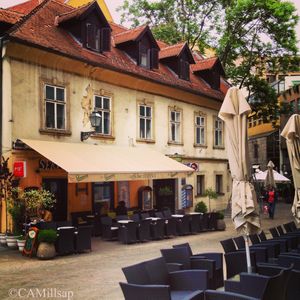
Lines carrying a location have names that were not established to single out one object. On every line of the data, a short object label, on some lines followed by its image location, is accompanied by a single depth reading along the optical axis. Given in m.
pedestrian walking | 17.32
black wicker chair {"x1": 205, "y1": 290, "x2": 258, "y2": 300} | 3.87
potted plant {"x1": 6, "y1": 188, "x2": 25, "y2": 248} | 10.40
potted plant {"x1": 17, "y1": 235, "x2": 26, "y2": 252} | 9.99
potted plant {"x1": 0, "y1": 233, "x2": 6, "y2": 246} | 10.61
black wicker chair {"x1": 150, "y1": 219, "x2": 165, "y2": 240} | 12.20
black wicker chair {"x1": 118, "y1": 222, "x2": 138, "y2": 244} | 11.49
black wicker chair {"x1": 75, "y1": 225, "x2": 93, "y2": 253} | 9.99
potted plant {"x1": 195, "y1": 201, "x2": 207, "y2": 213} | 15.17
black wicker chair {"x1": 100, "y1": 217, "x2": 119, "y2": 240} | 12.12
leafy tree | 22.14
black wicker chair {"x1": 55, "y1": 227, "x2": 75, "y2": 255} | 9.72
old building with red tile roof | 11.53
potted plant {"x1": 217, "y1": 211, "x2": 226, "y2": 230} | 14.11
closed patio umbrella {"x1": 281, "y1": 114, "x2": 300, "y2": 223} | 8.01
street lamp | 12.39
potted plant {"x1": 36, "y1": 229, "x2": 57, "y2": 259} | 9.28
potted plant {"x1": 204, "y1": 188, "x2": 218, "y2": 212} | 15.70
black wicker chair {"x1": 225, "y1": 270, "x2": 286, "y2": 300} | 4.40
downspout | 11.27
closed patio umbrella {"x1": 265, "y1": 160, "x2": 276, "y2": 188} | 16.80
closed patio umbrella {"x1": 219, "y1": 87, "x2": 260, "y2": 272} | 6.00
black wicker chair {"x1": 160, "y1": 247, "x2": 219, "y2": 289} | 5.83
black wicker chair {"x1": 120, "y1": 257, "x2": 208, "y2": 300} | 4.96
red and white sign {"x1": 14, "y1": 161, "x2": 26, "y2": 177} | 11.01
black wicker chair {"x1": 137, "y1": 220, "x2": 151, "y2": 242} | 11.76
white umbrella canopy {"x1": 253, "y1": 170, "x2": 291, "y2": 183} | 20.00
